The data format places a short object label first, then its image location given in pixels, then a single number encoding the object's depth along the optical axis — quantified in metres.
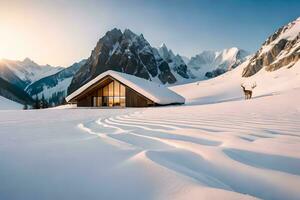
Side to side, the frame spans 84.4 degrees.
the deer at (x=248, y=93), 14.54
